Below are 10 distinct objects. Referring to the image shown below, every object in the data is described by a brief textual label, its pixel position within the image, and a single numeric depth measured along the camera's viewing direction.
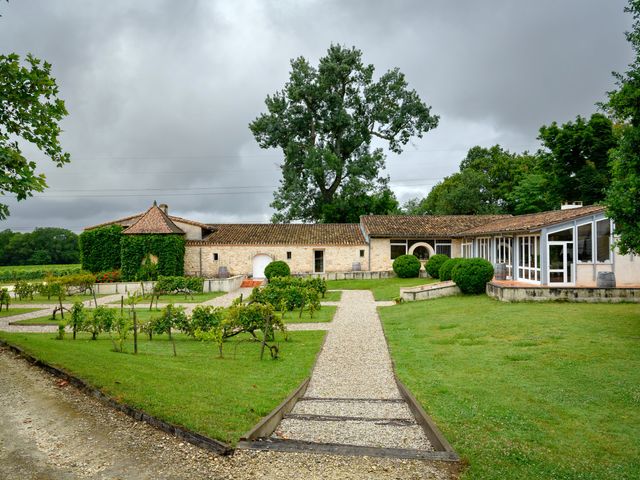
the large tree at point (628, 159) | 10.39
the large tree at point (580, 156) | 34.84
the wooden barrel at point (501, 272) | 24.12
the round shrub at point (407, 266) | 31.78
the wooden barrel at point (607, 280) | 17.86
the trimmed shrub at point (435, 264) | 29.70
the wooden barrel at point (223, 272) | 34.83
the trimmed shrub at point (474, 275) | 21.25
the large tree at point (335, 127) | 42.53
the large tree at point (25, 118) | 9.63
